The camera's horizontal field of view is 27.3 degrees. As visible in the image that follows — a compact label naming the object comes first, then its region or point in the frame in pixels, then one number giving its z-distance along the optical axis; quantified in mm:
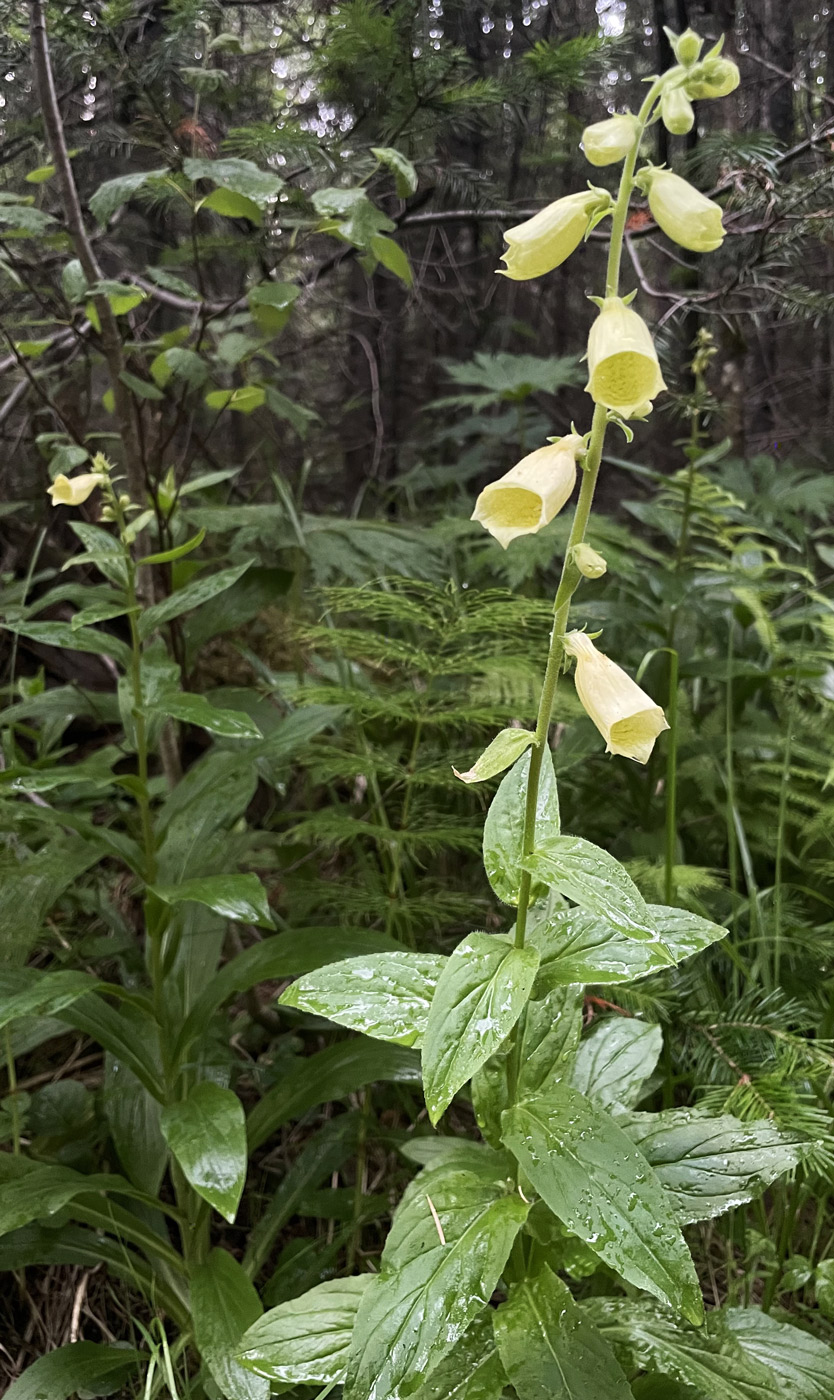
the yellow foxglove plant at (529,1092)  518
